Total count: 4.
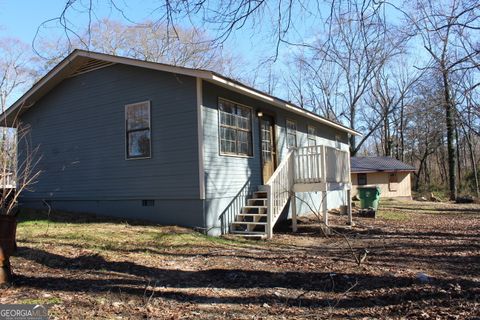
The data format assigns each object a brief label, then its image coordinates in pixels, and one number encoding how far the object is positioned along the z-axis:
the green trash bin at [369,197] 16.25
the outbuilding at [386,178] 30.73
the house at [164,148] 9.71
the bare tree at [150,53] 22.81
